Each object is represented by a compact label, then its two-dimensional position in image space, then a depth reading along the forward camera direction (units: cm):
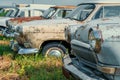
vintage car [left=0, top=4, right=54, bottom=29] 1401
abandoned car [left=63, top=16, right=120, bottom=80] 327
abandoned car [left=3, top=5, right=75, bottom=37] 930
